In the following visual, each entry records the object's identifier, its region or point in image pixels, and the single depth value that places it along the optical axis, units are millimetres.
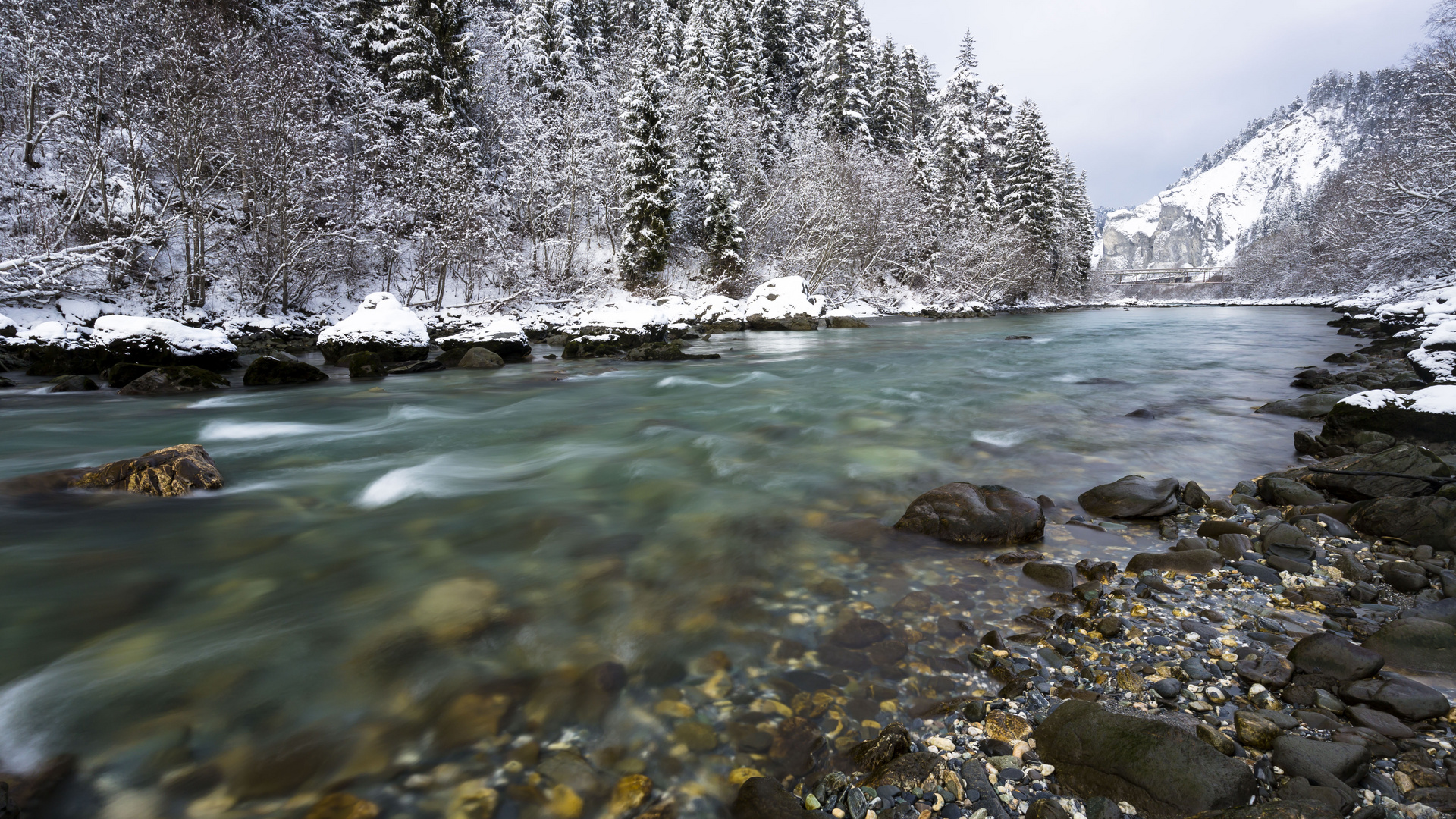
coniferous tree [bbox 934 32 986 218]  44938
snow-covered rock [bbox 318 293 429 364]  13633
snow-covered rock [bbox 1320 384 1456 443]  5359
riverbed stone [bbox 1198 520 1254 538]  3812
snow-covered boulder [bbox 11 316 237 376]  11438
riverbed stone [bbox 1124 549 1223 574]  3424
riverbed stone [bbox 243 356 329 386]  10930
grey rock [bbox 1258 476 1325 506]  4324
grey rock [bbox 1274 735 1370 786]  1834
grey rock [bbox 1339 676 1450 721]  2088
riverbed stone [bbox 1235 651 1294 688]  2342
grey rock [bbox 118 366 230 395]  10023
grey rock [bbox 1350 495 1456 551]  3539
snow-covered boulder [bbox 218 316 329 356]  16766
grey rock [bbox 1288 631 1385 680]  2324
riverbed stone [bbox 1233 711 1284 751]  2020
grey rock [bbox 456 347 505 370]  14109
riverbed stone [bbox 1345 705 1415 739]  2025
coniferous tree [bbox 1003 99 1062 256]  47562
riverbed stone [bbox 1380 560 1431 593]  3084
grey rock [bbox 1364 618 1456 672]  2391
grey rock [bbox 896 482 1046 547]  3889
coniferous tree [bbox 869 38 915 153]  42062
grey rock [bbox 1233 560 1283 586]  3265
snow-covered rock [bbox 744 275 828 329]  26875
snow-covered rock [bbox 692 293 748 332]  26766
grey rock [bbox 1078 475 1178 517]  4219
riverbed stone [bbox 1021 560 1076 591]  3316
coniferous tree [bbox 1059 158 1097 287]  57562
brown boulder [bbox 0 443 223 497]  4902
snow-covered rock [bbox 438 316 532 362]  15359
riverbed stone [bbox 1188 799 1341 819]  1559
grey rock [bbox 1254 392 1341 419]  7301
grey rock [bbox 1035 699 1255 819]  1807
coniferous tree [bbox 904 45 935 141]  50156
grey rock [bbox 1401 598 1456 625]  2684
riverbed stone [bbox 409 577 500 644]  3041
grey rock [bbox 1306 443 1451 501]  4207
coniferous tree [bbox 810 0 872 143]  39344
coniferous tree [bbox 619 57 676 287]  27672
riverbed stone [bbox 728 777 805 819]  1930
